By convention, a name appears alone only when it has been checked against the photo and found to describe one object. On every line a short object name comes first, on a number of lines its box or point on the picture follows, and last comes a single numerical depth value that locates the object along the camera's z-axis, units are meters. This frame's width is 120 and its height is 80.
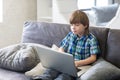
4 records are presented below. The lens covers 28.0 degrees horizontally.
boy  2.07
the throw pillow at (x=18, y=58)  2.09
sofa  1.74
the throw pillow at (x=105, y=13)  3.74
